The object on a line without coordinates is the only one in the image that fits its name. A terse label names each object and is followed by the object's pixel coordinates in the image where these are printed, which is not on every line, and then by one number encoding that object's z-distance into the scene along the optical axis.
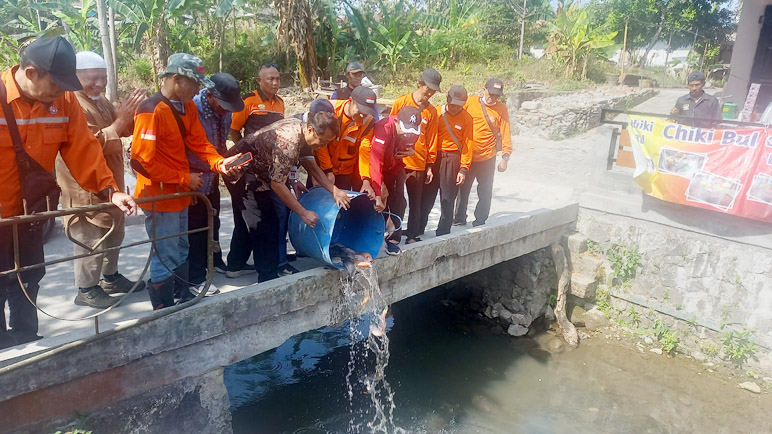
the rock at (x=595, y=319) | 7.36
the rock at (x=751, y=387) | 6.06
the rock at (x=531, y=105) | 15.69
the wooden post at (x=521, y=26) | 22.35
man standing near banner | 7.62
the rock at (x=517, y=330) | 7.26
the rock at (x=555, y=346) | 6.92
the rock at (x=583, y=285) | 7.34
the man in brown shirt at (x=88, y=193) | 3.69
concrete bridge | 3.01
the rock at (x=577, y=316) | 7.45
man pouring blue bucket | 3.73
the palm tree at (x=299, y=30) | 16.89
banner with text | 6.13
